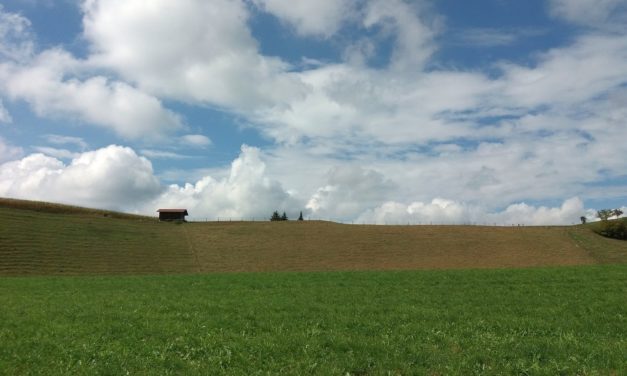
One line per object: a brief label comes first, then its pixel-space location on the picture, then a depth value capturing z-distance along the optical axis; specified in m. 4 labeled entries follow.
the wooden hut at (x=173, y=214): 103.81
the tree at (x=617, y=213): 92.14
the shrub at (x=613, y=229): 86.38
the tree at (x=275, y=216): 142.75
